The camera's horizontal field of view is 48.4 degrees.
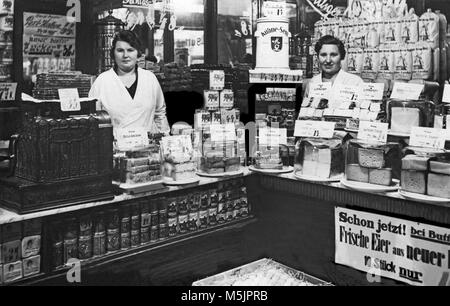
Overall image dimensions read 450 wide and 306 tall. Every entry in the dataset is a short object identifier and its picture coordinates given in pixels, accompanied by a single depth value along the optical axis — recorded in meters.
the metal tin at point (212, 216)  3.77
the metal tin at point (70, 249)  2.94
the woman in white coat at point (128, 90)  3.38
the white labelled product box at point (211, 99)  3.81
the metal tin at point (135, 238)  3.27
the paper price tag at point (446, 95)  3.23
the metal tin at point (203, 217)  3.71
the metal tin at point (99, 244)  3.08
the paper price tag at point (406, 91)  3.31
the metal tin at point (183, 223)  3.55
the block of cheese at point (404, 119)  3.22
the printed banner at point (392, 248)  3.04
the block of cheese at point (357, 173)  3.27
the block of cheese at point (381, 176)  3.19
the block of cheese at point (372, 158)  3.21
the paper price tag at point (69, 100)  2.88
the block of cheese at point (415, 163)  2.96
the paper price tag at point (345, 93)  3.65
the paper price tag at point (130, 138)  3.25
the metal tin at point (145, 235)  3.32
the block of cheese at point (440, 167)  2.90
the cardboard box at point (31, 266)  2.75
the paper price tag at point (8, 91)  3.10
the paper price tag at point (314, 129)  3.56
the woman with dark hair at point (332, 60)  3.74
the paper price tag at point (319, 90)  3.80
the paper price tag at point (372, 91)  3.54
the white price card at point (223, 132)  3.72
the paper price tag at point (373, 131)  3.30
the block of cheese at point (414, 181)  2.97
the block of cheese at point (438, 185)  2.89
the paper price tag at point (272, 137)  3.85
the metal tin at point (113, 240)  3.15
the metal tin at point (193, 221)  3.62
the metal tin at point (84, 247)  3.01
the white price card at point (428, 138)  3.08
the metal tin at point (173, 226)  3.50
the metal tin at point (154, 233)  3.38
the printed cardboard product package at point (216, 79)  3.86
